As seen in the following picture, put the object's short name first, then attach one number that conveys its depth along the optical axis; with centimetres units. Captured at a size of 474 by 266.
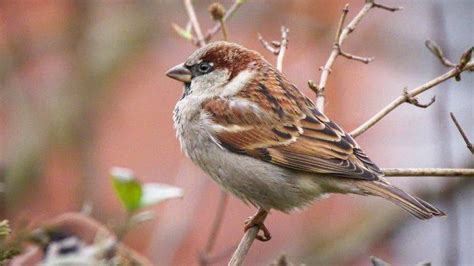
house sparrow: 727
